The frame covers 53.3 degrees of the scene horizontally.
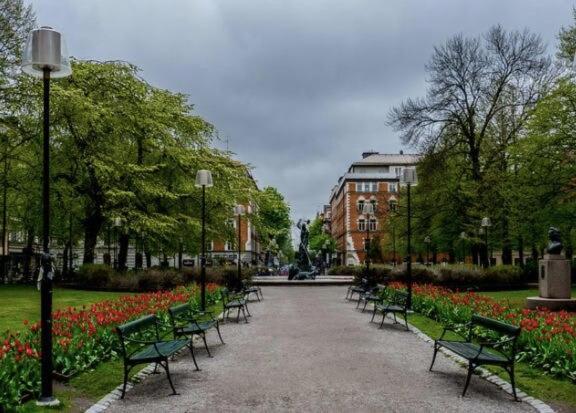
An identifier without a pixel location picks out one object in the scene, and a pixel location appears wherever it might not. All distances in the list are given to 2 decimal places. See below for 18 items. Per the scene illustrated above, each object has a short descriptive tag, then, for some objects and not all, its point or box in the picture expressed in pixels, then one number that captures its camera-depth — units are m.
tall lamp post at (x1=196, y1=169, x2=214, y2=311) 17.91
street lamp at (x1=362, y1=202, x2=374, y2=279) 31.58
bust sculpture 17.61
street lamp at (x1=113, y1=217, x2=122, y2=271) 28.31
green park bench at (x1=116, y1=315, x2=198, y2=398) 7.51
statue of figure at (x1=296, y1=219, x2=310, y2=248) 38.66
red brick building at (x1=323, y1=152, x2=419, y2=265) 94.44
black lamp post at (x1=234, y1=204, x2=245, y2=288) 28.50
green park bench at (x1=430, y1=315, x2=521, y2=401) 7.46
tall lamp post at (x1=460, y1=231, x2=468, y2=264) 37.34
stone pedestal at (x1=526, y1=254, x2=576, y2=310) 17.12
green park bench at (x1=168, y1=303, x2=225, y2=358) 10.40
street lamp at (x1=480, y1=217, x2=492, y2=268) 31.36
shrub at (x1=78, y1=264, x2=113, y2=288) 27.88
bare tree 34.16
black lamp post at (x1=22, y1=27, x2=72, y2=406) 6.77
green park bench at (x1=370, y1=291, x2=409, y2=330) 14.05
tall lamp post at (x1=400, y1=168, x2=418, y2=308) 18.74
